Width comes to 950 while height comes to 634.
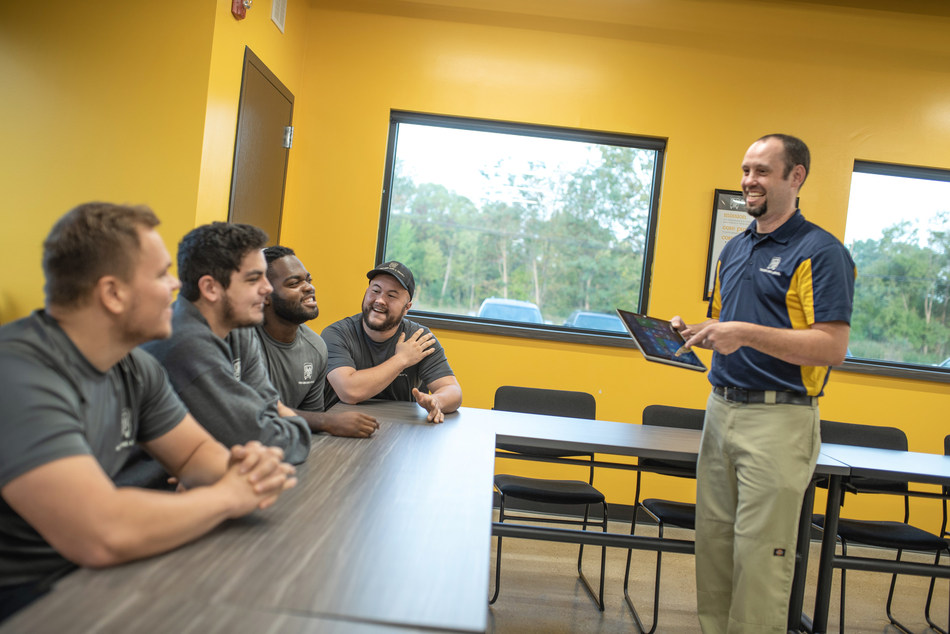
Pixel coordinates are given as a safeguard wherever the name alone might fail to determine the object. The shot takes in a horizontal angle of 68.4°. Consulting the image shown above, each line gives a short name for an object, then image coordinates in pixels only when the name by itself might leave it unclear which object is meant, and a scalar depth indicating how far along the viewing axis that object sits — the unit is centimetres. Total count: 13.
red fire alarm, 319
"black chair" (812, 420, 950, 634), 309
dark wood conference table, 98
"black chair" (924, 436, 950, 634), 340
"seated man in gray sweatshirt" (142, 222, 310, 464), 170
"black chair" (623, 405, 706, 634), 318
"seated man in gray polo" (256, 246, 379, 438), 254
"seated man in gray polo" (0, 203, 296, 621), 107
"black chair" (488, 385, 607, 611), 322
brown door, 349
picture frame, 456
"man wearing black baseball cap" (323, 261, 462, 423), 283
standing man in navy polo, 227
